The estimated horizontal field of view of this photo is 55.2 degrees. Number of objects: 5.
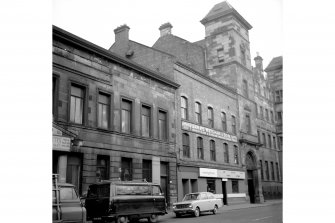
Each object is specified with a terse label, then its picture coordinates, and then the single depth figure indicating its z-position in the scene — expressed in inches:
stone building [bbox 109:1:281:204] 824.9
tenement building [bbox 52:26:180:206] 520.4
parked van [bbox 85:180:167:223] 445.4
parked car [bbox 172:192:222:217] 606.2
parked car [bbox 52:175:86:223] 290.5
